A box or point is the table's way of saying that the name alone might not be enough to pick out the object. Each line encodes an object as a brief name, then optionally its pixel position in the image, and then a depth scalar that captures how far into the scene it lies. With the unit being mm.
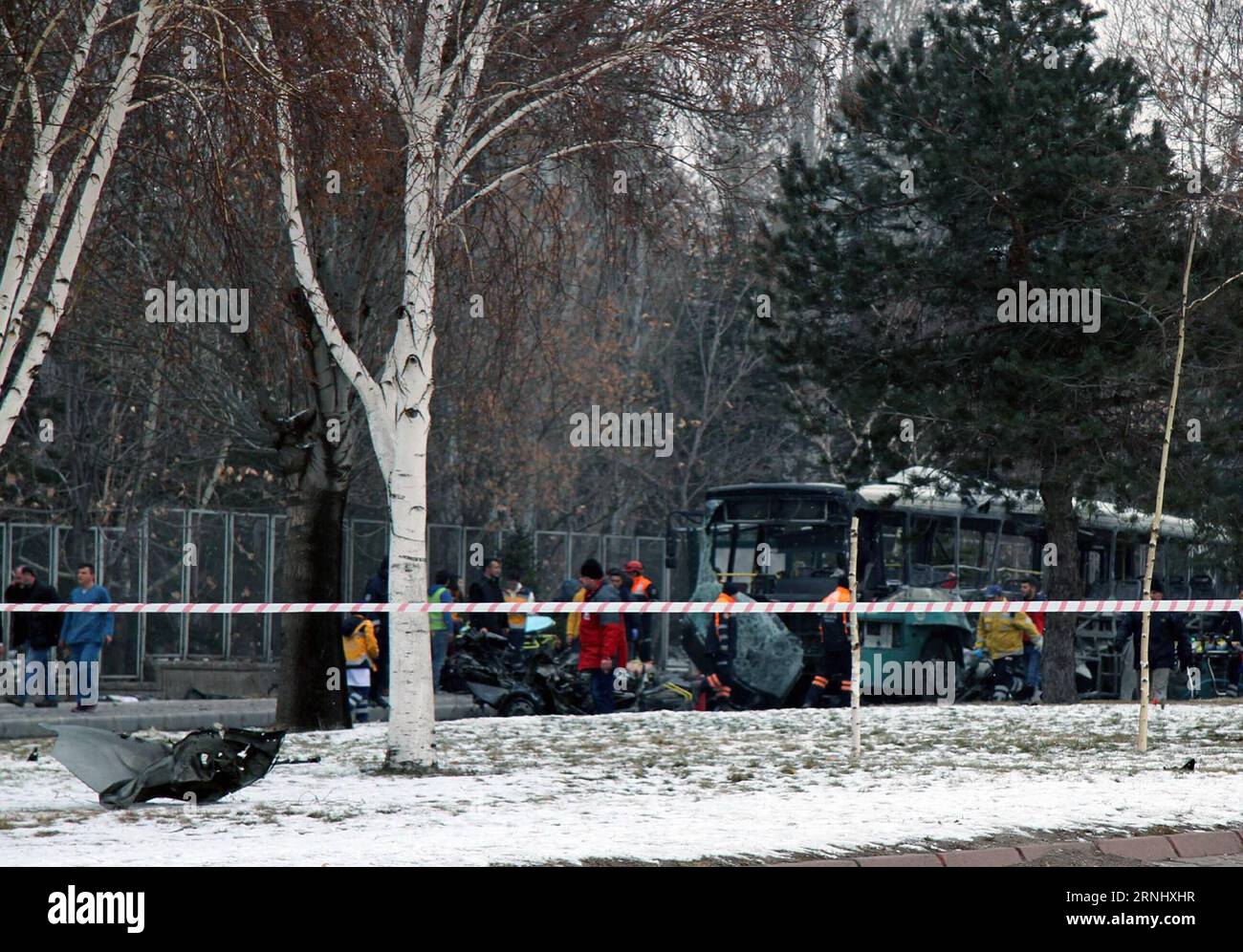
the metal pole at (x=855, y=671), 13860
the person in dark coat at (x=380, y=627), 22922
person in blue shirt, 21719
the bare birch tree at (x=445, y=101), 13570
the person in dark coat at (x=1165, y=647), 24047
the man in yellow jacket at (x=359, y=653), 20609
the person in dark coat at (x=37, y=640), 22298
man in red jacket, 19688
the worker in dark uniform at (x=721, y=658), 22938
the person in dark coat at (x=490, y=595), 25234
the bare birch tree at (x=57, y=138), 12406
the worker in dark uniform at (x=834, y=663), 22828
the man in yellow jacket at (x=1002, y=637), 23766
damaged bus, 24703
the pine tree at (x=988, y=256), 22469
